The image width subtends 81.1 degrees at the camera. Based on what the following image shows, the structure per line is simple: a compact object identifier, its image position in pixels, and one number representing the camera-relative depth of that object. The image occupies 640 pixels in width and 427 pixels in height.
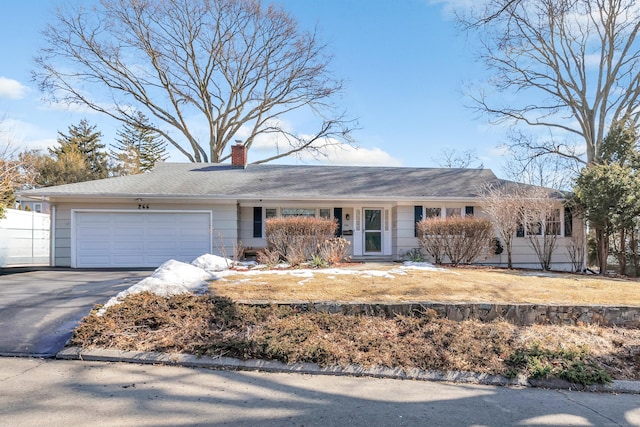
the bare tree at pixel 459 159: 32.78
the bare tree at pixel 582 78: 18.44
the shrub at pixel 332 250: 10.84
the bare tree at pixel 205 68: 21.25
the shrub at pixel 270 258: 10.23
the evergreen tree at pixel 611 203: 10.84
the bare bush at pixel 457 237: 11.47
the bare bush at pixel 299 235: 10.97
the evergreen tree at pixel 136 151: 35.16
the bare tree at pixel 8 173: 12.95
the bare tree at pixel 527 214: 11.62
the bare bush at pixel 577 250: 12.82
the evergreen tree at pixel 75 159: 27.42
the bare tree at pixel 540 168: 21.12
